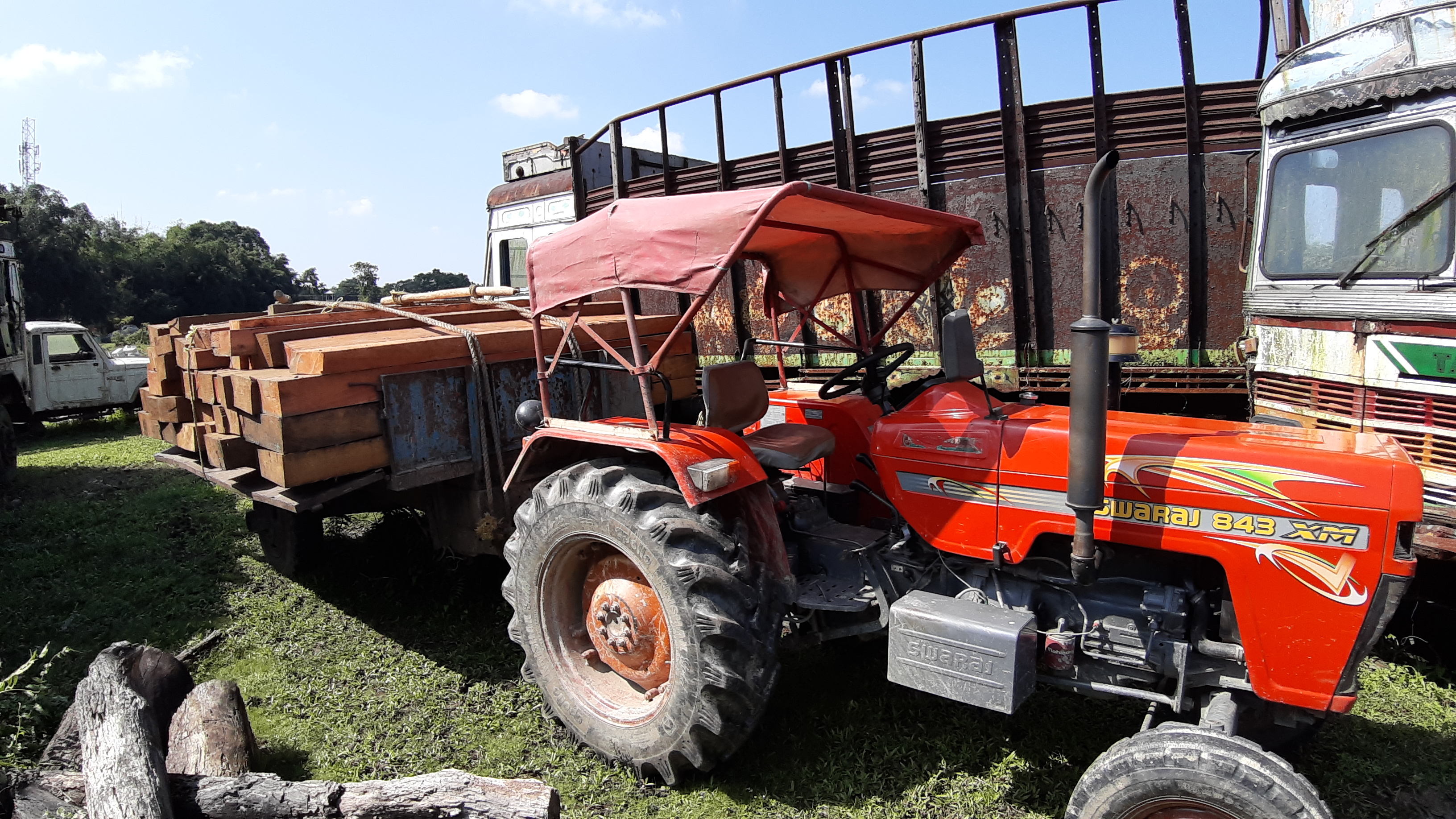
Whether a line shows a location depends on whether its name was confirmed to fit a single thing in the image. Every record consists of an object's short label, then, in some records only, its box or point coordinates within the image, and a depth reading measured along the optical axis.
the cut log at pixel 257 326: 4.07
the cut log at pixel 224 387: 4.04
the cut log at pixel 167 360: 4.97
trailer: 3.62
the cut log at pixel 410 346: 3.61
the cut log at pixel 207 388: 4.27
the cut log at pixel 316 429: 3.52
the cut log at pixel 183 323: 4.92
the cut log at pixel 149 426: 5.16
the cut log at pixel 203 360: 4.46
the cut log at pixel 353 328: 3.97
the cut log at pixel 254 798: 2.54
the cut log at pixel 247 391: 3.73
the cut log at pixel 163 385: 5.02
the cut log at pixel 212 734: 2.95
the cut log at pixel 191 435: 4.48
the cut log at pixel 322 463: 3.56
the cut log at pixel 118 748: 2.54
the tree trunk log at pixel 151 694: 3.02
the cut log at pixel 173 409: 4.88
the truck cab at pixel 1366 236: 3.18
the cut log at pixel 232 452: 3.99
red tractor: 2.20
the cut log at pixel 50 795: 2.65
